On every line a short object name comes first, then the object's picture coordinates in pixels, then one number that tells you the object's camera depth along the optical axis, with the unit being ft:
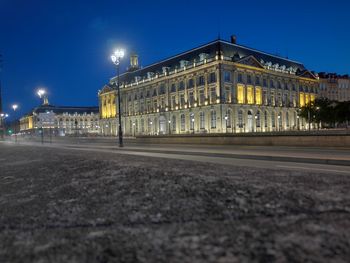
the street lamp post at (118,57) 94.57
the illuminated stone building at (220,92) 233.96
